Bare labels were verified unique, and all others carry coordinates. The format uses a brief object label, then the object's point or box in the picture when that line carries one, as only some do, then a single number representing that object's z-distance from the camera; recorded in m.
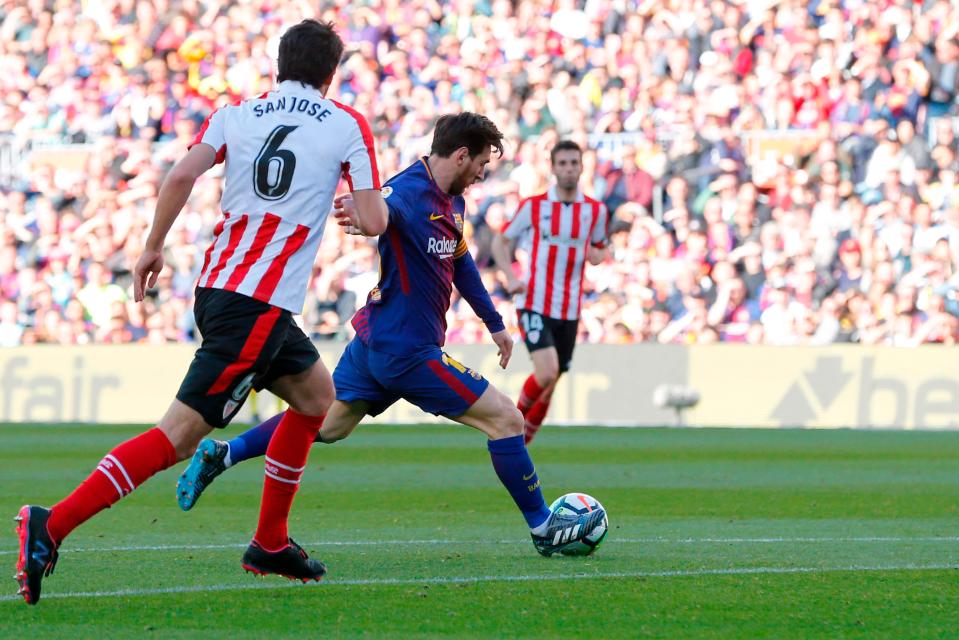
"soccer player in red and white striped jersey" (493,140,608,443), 27.25
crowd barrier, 35.91
